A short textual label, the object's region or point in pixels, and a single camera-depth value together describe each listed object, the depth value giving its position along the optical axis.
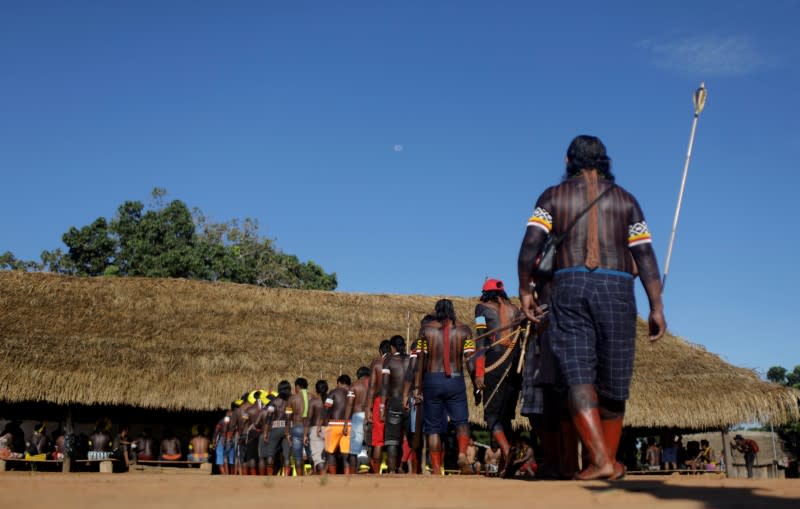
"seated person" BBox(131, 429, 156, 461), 19.02
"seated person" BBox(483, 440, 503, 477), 17.01
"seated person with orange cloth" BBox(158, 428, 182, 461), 18.77
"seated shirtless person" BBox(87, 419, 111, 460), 16.39
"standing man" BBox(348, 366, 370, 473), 11.77
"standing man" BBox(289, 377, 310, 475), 12.77
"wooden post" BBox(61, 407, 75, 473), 16.02
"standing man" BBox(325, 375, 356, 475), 11.97
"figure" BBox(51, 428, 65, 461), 16.80
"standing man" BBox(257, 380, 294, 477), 13.17
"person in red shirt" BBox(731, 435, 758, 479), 19.45
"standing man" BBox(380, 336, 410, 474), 10.26
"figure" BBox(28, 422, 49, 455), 16.58
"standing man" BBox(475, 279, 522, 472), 8.45
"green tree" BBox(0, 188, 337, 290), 36.22
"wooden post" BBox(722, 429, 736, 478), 18.50
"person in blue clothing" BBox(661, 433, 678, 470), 19.45
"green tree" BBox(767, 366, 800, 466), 35.91
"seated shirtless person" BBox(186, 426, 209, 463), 18.38
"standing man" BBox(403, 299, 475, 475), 8.80
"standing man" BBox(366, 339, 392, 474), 10.41
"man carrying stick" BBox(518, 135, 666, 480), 4.83
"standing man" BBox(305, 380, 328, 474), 12.41
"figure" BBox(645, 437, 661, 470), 20.44
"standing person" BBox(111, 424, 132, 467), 18.00
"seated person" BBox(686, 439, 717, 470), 19.88
